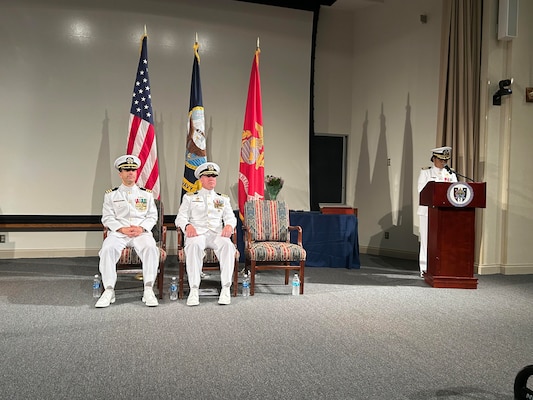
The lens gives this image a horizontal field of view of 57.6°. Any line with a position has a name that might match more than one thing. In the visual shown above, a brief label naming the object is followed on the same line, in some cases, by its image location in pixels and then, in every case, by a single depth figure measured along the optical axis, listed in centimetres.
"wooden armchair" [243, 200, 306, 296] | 494
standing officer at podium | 618
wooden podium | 539
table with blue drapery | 689
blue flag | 646
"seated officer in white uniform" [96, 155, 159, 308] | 443
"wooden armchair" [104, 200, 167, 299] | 468
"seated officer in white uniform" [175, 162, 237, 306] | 464
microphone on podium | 609
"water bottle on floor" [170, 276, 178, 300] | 465
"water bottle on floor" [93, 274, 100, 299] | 461
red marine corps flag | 663
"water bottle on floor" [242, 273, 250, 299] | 479
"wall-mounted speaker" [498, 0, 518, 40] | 630
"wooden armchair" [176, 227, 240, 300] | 473
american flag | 616
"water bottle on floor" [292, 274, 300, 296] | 489
